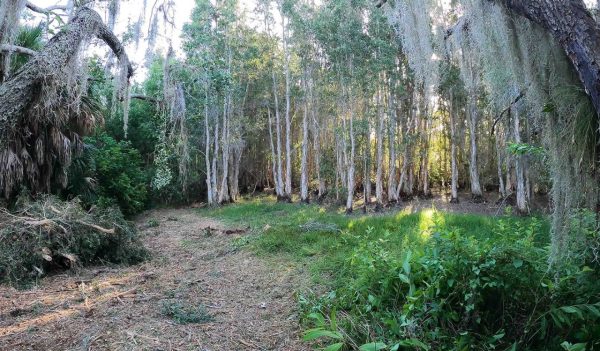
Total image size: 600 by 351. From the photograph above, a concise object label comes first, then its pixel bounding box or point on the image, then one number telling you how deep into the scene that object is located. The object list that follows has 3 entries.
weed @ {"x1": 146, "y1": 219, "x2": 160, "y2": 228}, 11.73
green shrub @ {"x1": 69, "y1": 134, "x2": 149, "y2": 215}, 10.38
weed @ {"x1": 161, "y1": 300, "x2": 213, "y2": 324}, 4.02
